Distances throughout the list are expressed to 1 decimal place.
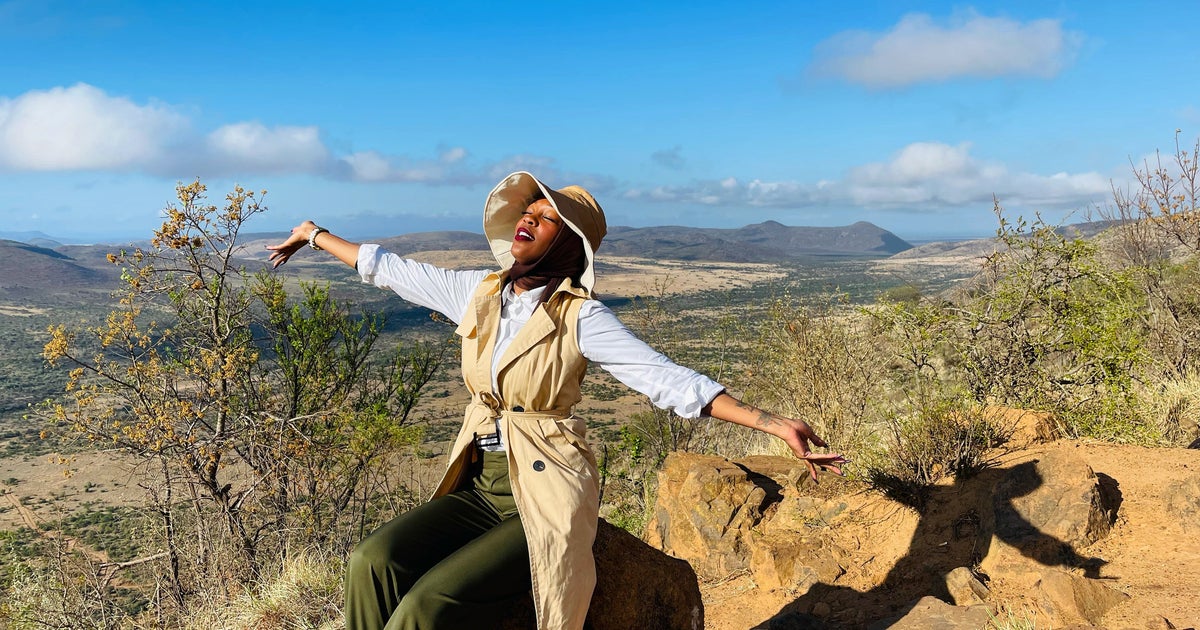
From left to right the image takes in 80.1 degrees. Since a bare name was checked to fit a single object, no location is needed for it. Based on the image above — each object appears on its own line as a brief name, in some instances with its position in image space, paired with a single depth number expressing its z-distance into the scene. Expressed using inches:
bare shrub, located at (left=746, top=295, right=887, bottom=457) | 362.3
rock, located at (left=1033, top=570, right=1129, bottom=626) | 123.6
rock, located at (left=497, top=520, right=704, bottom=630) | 109.3
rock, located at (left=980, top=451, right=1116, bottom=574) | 152.4
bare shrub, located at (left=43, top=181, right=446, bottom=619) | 319.9
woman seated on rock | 85.9
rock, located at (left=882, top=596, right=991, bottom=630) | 122.2
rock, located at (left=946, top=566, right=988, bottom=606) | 140.1
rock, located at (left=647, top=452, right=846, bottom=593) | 177.9
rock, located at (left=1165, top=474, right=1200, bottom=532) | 155.9
